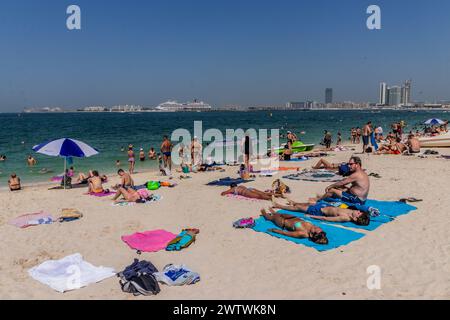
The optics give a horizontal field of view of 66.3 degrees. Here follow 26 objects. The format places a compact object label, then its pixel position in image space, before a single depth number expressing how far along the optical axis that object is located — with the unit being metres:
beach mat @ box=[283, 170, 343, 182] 10.63
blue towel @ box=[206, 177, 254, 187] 10.57
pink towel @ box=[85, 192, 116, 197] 9.41
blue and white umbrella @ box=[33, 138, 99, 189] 9.51
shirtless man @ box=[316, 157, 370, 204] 7.00
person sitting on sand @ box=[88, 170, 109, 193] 9.65
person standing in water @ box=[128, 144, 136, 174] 15.42
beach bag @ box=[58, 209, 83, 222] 7.21
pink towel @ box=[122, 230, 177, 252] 5.63
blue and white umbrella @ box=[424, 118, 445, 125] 21.38
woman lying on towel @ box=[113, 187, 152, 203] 8.52
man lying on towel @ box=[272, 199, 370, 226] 6.31
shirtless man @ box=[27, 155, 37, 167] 17.10
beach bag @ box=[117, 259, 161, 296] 4.25
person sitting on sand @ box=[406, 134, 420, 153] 16.31
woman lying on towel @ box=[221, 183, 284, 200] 8.37
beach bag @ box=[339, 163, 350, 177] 10.14
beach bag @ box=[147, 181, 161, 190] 10.22
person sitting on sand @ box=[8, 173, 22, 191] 11.59
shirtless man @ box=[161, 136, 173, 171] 13.91
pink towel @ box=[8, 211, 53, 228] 6.88
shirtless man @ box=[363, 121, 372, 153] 17.12
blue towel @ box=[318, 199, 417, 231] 6.36
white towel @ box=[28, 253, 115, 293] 4.45
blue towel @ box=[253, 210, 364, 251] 5.45
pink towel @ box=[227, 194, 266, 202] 8.44
